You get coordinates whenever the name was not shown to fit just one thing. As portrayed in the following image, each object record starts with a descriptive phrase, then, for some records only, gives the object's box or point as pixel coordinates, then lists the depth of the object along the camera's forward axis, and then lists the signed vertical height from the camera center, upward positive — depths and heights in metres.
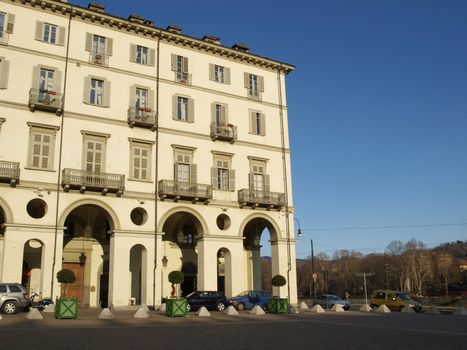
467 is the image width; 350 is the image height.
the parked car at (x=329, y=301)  39.88 -1.93
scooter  27.62 -1.03
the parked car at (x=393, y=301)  36.59 -1.80
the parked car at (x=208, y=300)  31.76 -1.27
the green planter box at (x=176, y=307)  26.38 -1.36
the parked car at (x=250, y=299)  34.00 -1.36
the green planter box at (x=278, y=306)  30.39 -1.63
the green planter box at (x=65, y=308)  23.22 -1.13
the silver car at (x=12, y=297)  25.22 -0.65
